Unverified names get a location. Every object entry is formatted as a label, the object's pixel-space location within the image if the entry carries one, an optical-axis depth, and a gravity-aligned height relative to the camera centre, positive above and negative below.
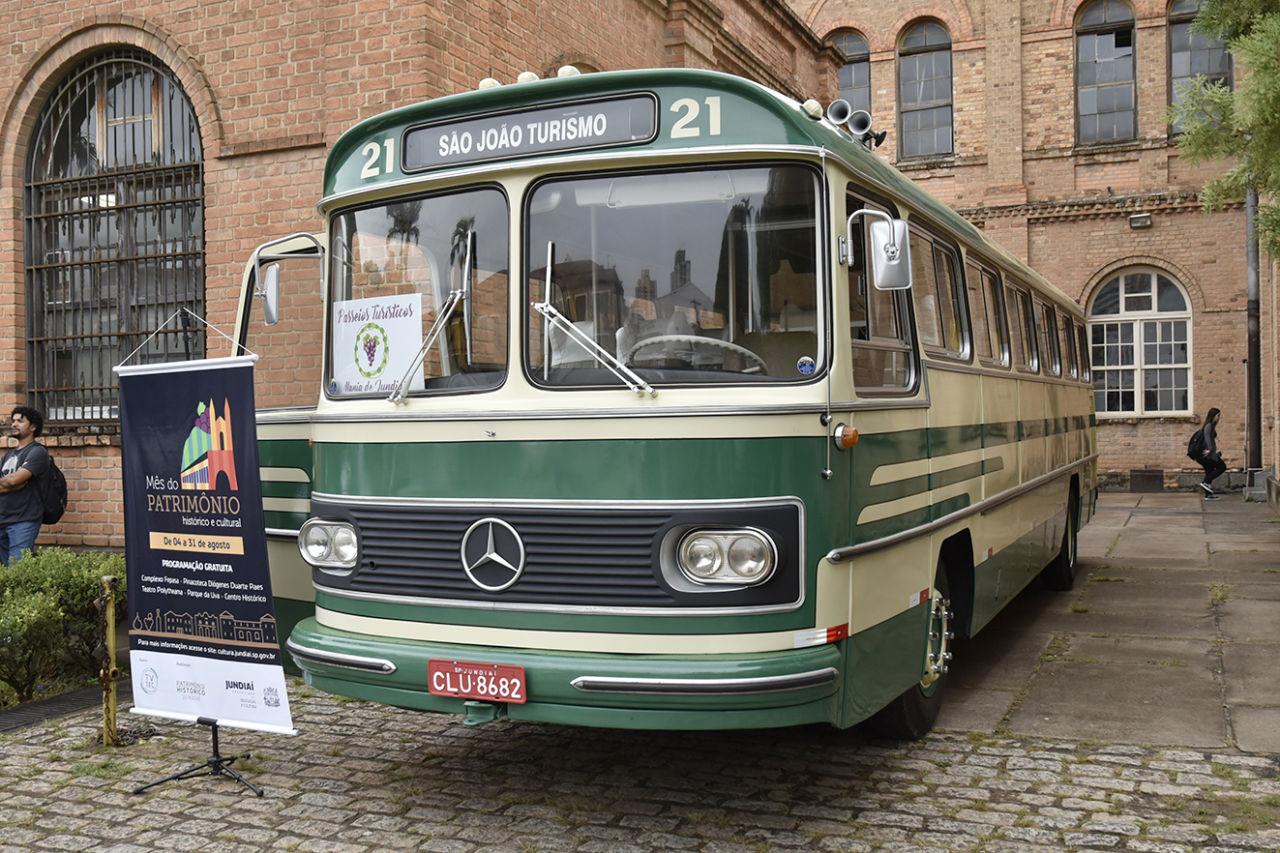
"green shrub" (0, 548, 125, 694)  7.31 -0.99
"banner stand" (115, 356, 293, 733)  5.39 -0.57
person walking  22.89 -0.83
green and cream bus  4.47 +0.01
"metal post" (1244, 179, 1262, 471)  22.64 +0.52
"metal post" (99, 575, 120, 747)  6.12 -1.24
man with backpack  9.49 -0.51
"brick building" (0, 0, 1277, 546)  9.92 +2.50
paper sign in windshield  5.09 +0.32
